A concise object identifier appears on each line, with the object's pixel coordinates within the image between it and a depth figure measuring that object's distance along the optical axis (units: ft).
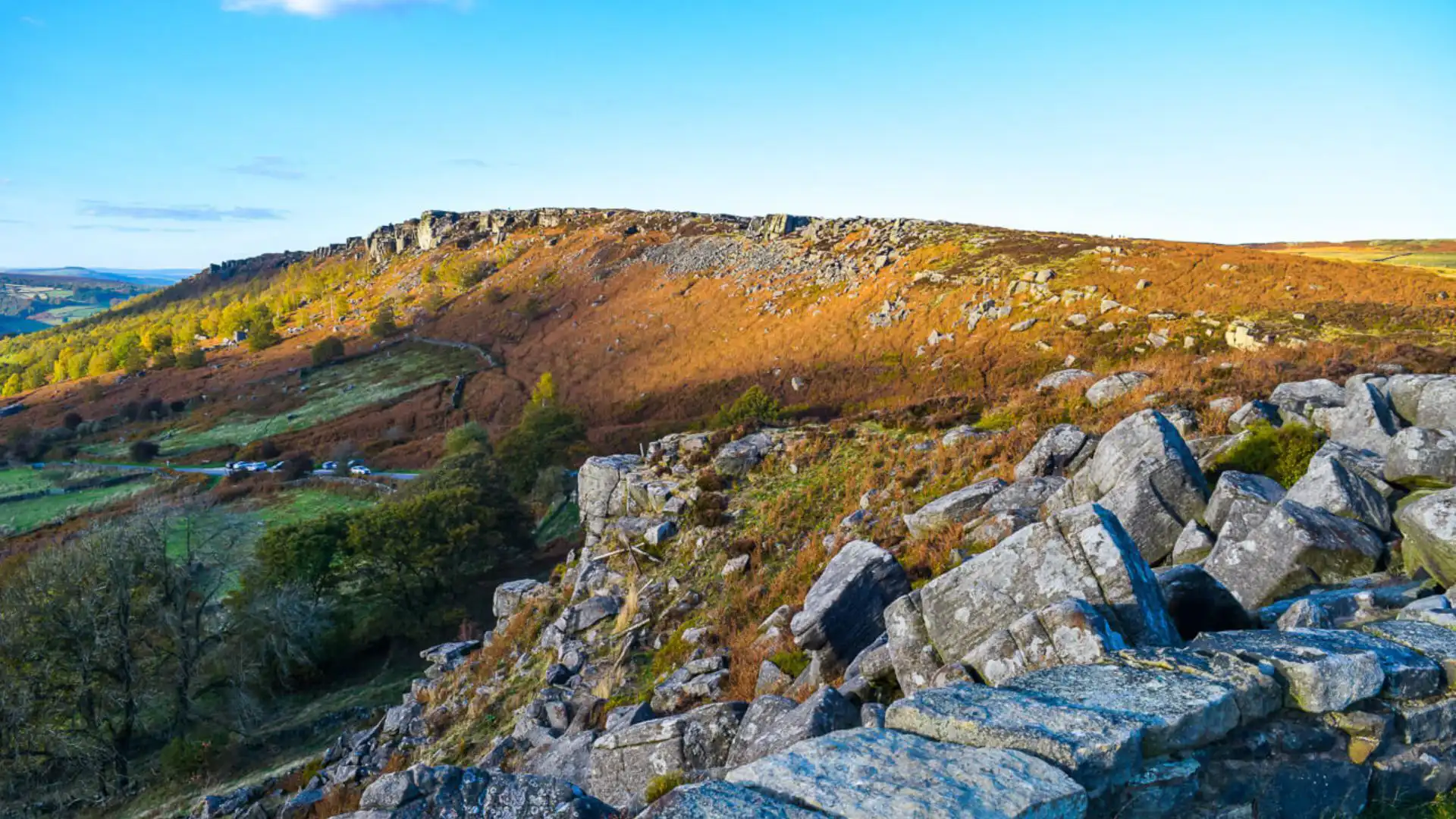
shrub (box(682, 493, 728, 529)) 60.64
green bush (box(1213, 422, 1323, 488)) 40.91
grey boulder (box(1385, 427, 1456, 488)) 32.27
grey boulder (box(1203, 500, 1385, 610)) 29.32
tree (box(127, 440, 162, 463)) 258.16
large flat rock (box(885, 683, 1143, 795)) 15.69
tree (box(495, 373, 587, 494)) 165.48
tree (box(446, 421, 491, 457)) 185.06
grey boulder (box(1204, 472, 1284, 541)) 31.45
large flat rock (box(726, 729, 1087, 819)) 14.37
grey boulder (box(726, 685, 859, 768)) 22.50
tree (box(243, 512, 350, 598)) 105.40
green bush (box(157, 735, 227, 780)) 72.43
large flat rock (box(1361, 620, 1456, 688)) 19.34
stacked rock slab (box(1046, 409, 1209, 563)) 36.29
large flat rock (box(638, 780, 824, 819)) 14.73
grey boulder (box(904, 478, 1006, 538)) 45.78
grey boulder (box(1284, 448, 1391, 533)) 31.68
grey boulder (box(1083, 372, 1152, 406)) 63.21
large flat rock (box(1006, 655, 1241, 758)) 16.81
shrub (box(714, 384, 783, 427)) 148.87
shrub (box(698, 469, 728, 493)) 65.98
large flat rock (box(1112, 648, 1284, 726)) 18.07
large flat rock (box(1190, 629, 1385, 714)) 18.11
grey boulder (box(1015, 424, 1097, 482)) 49.11
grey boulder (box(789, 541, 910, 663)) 33.81
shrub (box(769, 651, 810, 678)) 35.63
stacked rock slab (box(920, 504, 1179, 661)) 23.94
